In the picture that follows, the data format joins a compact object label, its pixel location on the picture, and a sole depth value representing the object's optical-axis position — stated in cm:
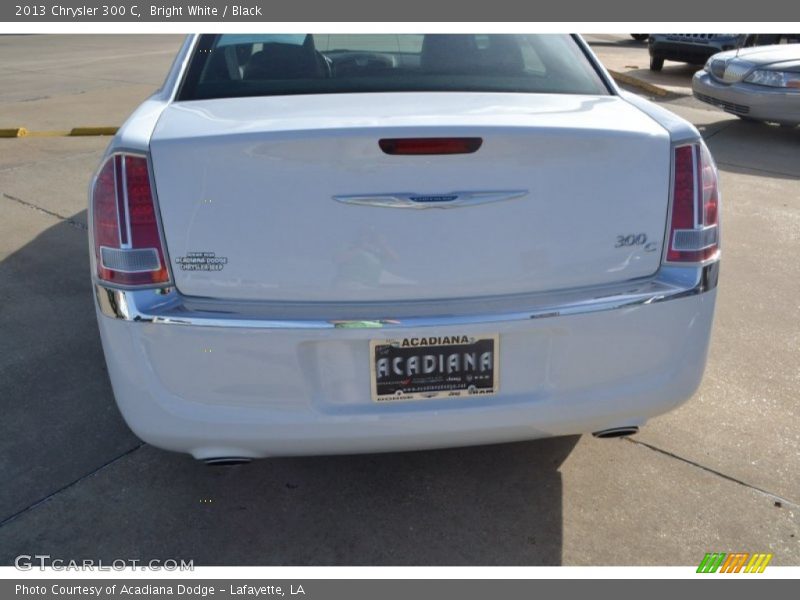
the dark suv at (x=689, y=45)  1402
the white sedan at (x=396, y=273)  224
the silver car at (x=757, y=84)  863
